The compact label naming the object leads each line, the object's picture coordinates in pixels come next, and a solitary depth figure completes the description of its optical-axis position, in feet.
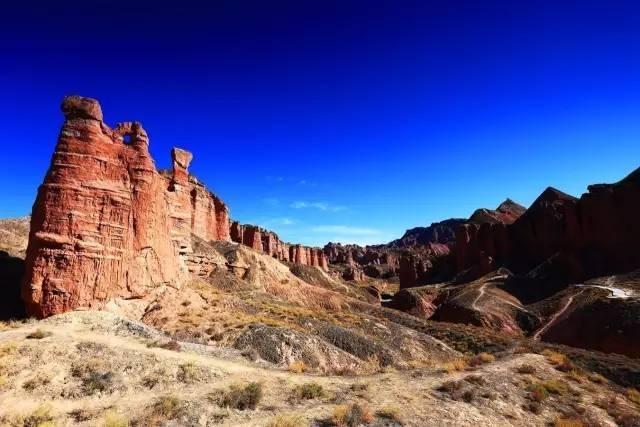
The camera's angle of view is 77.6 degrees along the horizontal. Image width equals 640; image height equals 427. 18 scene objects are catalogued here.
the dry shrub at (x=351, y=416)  41.55
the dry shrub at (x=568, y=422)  45.39
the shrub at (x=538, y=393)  53.47
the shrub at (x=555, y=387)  57.06
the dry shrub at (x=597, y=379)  65.10
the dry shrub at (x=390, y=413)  43.99
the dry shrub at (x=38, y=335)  58.01
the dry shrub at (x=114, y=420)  38.17
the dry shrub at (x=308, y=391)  49.01
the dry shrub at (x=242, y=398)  44.83
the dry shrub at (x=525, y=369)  63.67
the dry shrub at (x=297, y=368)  61.31
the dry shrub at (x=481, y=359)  68.76
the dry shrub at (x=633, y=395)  58.39
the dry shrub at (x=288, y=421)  39.82
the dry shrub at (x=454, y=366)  62.59
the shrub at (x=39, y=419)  38.38
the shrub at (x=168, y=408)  41.29
